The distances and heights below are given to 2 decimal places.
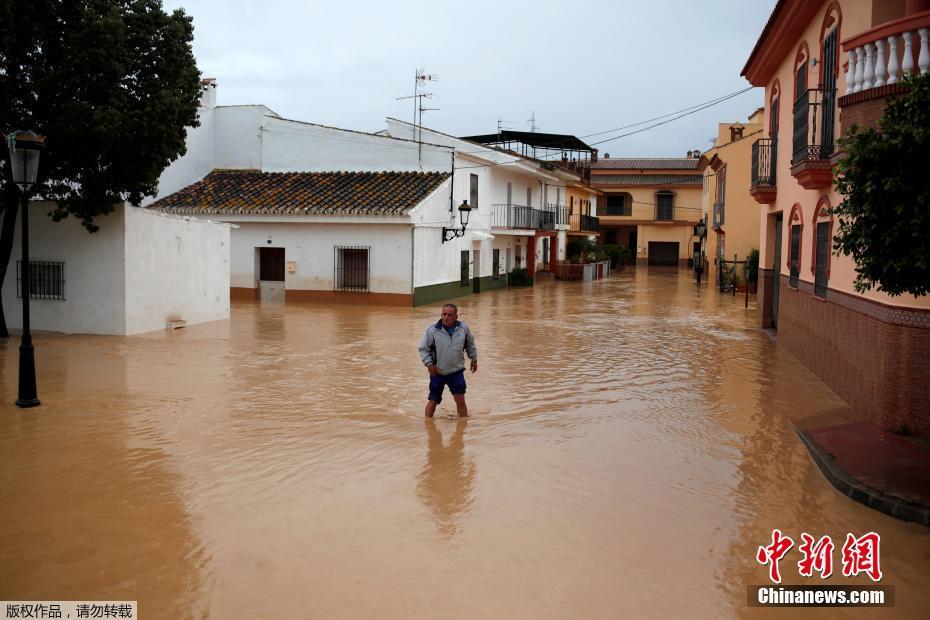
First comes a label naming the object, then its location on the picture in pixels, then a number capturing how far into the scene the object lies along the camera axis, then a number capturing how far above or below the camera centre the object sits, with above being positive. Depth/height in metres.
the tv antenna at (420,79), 28.67 +6.29
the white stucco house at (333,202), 24.62 +1.64
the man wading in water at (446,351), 9.38 -1.13
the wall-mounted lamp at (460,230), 25.27 +0.83
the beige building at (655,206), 58.59 +3.78
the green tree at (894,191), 6.29 +0.56
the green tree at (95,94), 13.83 +2.83
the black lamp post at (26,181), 9.80 +0.85
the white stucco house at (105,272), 16.14 -0.43
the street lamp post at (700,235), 38.12 +1.30
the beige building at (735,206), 34.38 +2.28
